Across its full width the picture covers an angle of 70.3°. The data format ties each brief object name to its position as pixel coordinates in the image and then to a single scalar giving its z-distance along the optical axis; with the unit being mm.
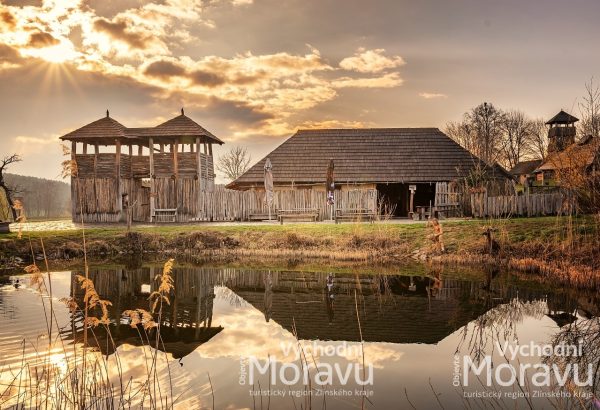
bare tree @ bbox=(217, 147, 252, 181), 59531
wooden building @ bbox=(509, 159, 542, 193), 52531
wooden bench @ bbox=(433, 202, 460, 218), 25828
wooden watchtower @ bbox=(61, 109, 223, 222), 26875
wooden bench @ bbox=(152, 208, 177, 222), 26766
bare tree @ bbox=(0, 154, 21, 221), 26969
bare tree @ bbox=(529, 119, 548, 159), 57281
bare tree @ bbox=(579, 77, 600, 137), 13623
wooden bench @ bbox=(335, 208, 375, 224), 24156
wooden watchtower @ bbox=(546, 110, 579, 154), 48844
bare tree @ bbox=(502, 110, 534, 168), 59906
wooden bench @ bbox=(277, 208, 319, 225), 24522
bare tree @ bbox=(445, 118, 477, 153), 54625
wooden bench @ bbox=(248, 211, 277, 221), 26125
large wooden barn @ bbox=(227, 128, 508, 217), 28312
